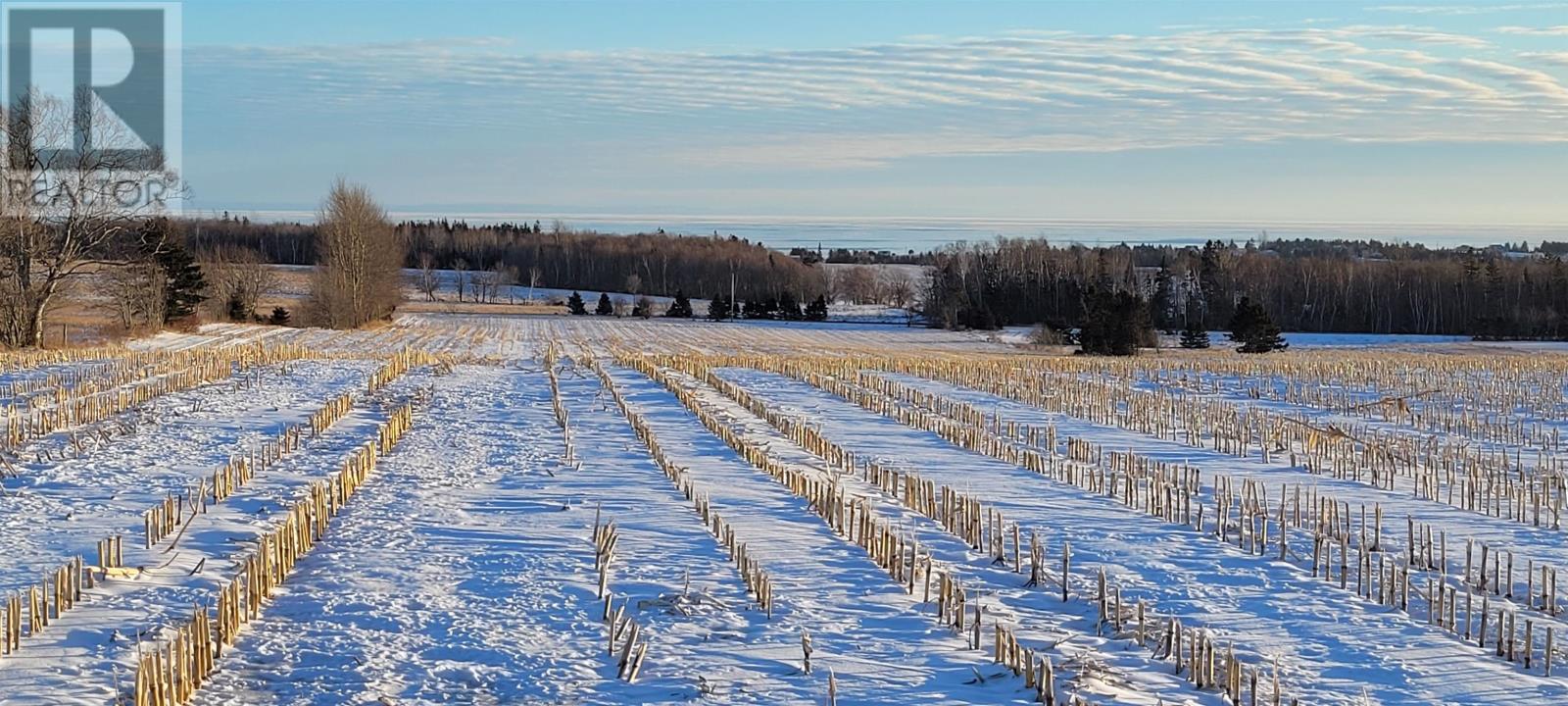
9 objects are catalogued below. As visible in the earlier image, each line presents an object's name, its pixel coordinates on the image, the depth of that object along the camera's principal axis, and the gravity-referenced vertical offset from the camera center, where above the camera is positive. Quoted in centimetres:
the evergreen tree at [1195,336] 6094 -154
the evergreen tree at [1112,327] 4916 -93
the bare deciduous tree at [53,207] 3728 +210
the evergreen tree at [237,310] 6294 -136
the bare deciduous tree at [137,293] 4719 -50
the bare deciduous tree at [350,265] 6438 +103
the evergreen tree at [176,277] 5081 +14
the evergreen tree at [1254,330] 5375 -104
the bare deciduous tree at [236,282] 6356 -1
